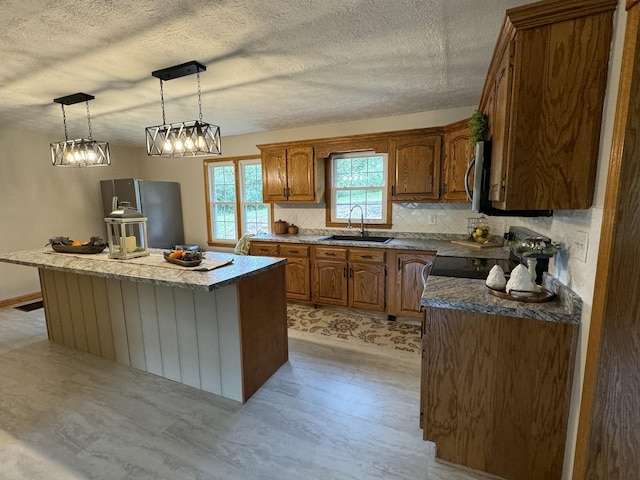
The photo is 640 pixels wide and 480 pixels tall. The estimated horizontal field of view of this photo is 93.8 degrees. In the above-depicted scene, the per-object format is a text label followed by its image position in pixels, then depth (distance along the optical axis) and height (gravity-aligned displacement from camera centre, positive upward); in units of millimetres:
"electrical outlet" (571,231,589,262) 1273 -229
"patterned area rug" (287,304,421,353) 2930 -1410
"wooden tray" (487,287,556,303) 1422 -493
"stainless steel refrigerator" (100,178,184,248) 4547 -59
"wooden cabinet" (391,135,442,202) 3283 +309
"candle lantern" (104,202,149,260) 2371 -285
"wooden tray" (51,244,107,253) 2689 -437
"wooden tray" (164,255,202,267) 2137 -455
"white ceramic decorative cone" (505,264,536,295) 1456 -424
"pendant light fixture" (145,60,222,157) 2135 +454
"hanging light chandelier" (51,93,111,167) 2723 +444
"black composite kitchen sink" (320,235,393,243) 3694 -536
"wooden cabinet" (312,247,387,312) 3377 -941
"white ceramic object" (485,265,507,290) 1564 -446
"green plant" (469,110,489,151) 1963 +448
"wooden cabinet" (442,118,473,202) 3020 +356
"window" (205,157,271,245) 4723 -36
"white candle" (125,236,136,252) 2507 -368
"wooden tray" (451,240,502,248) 3043 -507
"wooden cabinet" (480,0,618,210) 1157 +378
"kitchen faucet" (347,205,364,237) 3966 -332
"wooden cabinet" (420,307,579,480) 1354 -938
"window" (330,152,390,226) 3910 +136
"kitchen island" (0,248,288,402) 2033 -906
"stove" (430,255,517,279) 1989 -526
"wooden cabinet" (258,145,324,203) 3887 +289
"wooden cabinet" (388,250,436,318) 3164 -920
